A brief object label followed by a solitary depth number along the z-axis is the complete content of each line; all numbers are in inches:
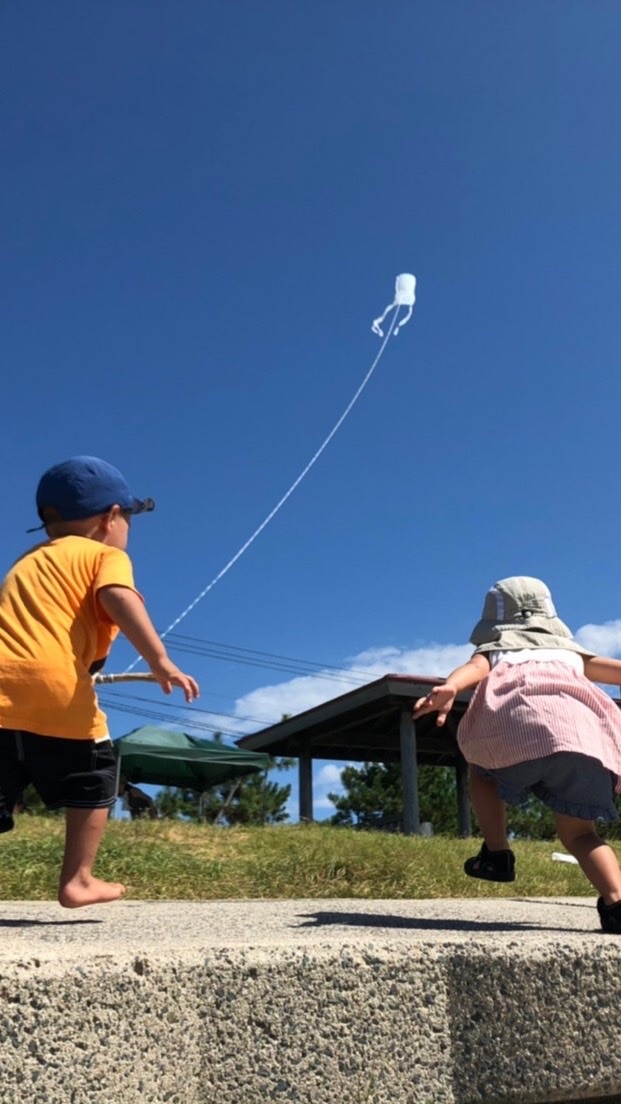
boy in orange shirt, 93.8
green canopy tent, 518.6
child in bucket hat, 98.8
